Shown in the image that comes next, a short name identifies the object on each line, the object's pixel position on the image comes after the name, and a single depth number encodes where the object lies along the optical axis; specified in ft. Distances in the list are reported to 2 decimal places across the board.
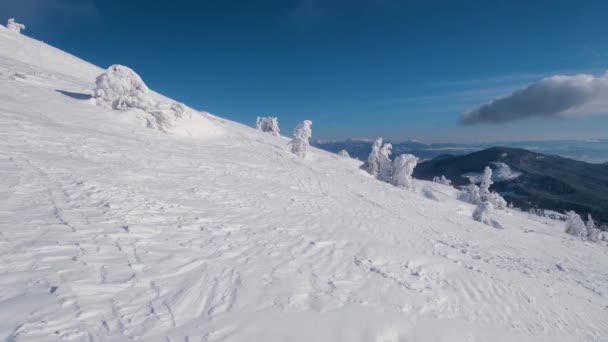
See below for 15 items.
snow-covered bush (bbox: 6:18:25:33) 166.86
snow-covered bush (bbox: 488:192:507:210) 178.29
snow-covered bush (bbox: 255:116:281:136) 194.18
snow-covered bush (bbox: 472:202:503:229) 107.55
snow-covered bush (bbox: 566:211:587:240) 156.56
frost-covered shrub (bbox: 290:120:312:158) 126.62
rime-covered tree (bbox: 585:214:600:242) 166.09
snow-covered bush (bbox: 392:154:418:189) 154.30
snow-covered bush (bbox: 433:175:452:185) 248.73
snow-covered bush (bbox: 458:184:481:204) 176.35
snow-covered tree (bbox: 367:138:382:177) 175.94
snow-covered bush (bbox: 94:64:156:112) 85.15
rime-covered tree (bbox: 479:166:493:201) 183.01
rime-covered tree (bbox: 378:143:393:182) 171.12
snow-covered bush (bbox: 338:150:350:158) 206.66
